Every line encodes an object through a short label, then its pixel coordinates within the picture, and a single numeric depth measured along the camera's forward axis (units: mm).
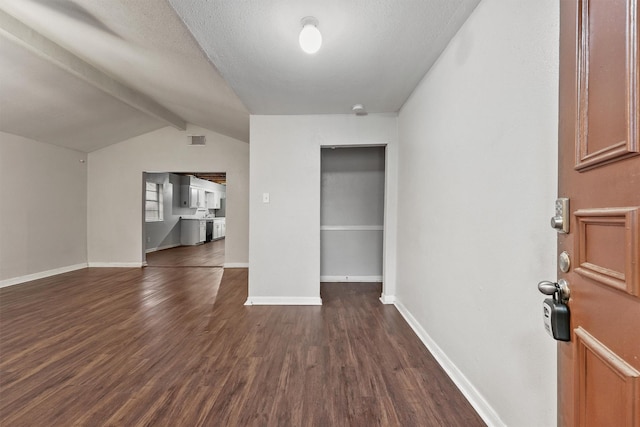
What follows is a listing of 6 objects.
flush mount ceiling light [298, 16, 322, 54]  1619
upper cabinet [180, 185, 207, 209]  8844
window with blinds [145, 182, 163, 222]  7277
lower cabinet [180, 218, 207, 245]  8742
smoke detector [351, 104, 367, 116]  2928
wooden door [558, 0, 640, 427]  537
